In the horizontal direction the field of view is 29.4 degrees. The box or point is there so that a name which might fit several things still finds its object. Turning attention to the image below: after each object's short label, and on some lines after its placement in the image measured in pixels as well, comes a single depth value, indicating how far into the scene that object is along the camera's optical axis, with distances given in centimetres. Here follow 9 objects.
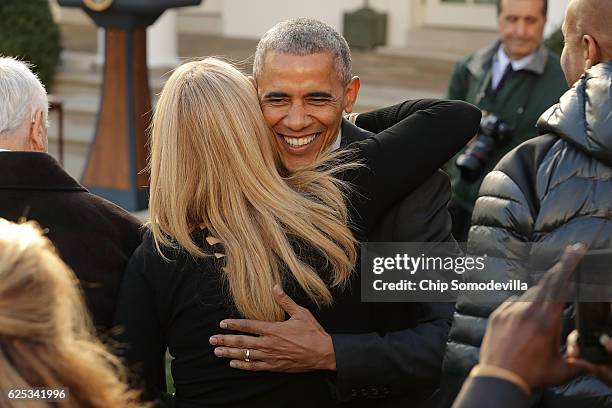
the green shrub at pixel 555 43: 813
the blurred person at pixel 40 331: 179
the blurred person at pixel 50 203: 296
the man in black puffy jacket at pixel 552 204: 237
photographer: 563
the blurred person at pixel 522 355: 175
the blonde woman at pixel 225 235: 270
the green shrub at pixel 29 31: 1168
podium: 860
